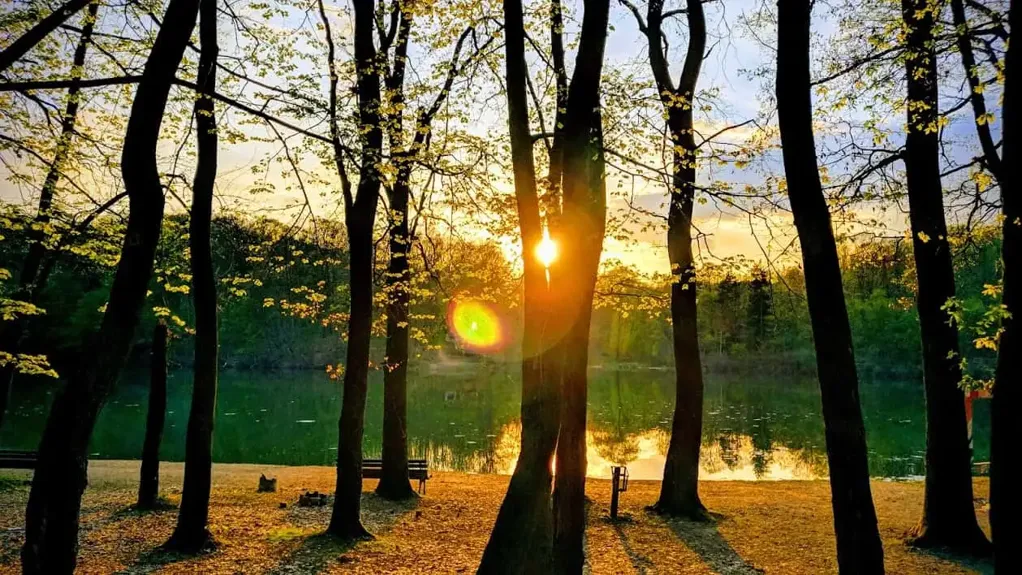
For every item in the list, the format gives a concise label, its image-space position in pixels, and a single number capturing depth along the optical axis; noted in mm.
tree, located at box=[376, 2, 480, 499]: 10188
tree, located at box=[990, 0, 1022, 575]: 3832
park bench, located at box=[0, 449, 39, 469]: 13820
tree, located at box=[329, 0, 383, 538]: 8883
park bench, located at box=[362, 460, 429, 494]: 13427
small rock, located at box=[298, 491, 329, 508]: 11688
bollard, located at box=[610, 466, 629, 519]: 11141
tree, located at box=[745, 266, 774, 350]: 54344
